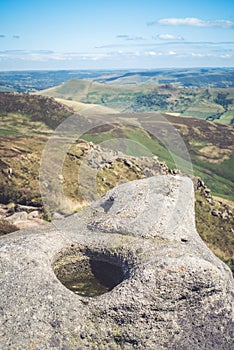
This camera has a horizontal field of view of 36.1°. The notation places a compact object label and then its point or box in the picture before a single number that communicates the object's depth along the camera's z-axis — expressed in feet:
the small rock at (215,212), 156.56
